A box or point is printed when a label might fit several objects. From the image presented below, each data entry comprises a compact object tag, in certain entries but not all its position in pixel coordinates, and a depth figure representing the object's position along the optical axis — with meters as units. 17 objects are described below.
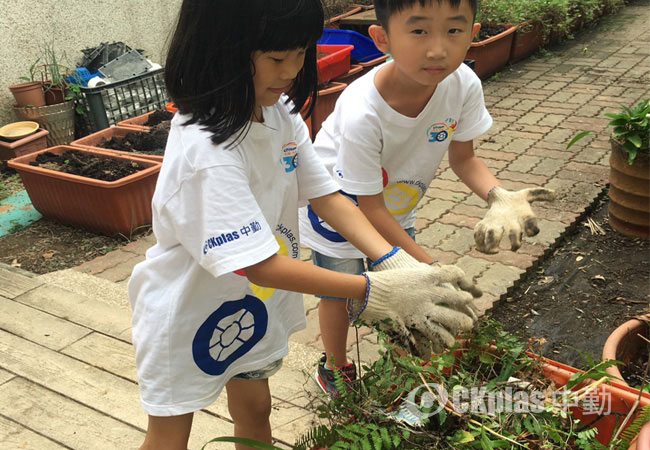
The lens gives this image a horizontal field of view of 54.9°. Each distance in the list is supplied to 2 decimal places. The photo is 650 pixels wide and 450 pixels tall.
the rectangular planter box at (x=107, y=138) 3.91
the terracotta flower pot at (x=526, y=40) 6.84
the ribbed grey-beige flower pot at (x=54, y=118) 4.70
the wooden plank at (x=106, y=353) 2.48
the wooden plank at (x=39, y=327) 2.67
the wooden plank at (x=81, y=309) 2.76
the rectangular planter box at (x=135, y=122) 4.45
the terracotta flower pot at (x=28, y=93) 4.66
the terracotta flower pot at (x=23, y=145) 4.42
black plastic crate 4.73
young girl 1.31
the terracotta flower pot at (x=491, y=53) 6.16
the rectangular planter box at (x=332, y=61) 4.47
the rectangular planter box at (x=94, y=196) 3.61
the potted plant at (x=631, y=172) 3.21
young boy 1.69
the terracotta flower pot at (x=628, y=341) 1.86
